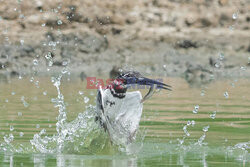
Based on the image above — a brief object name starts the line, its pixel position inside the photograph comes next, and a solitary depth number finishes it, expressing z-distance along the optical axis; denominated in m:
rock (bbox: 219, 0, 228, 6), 31.92
